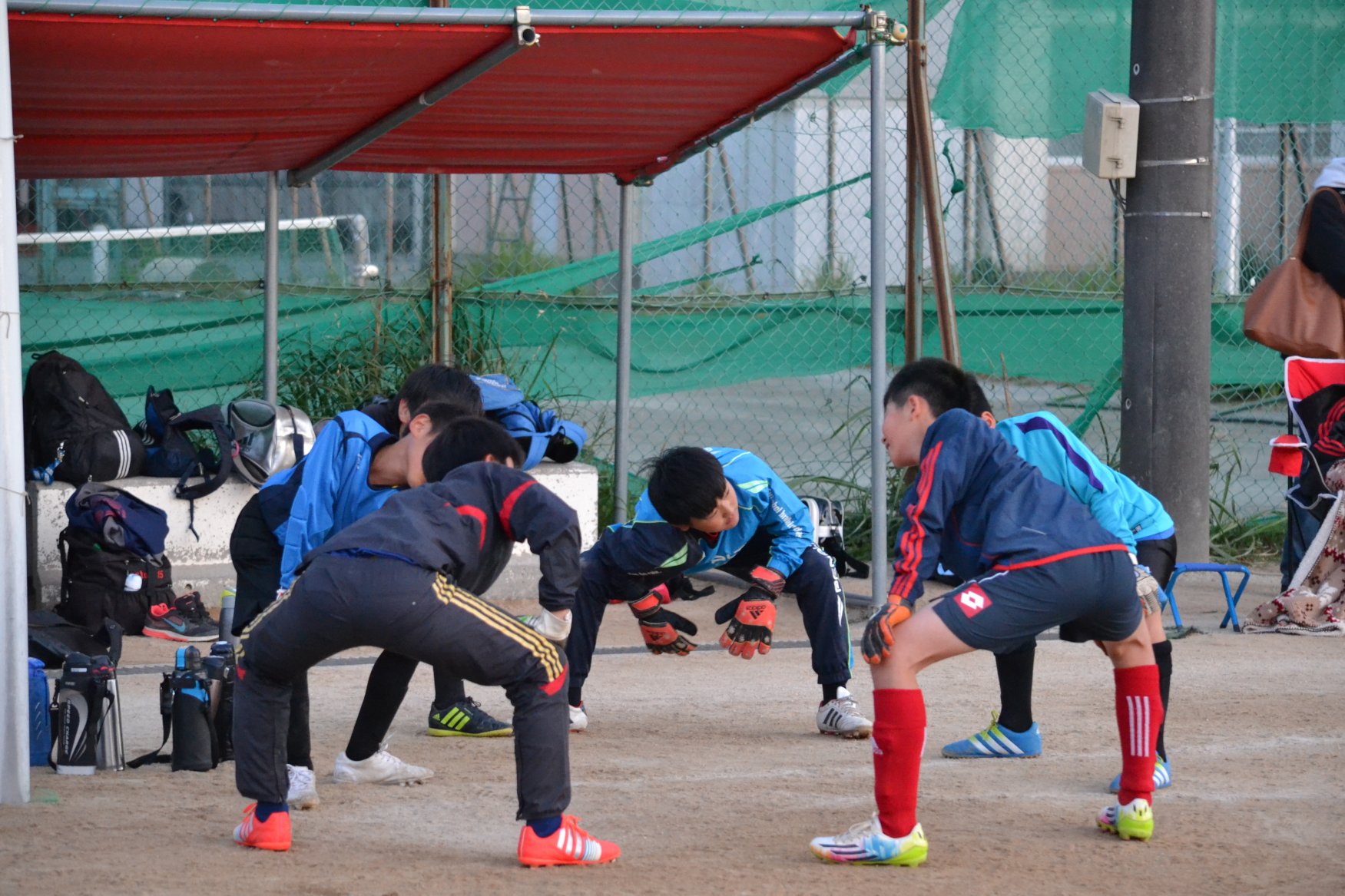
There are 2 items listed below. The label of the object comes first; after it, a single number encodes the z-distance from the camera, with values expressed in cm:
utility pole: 1326
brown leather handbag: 1239
